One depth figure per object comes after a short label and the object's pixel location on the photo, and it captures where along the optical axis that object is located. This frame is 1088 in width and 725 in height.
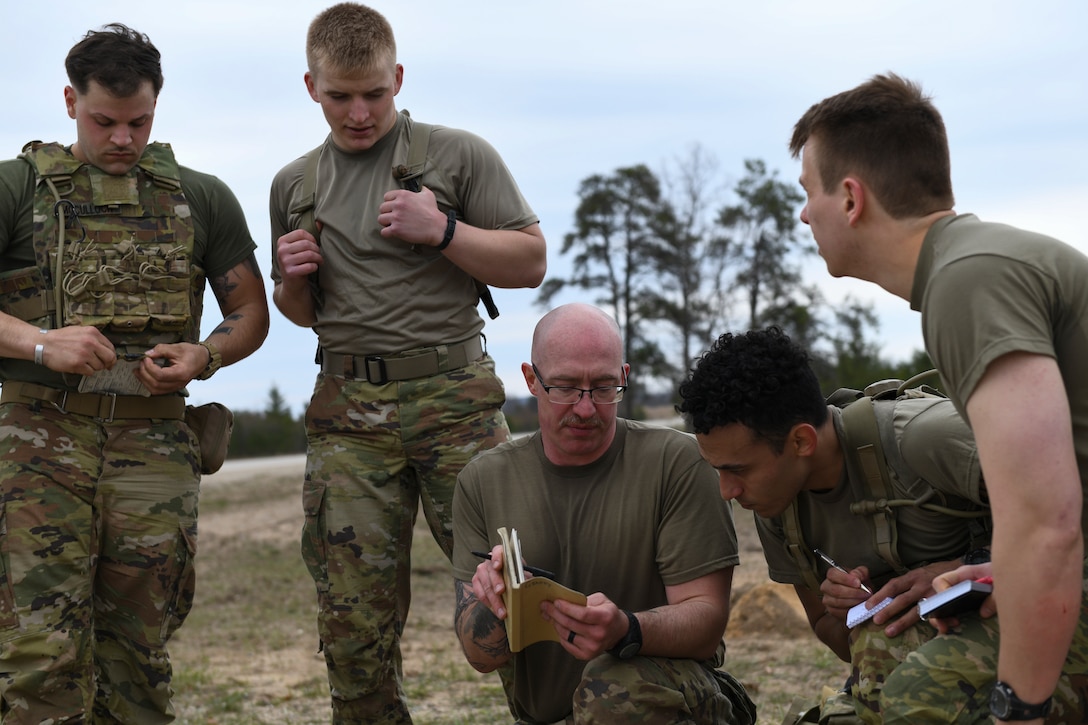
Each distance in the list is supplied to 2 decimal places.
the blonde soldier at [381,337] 4.79
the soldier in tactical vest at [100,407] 4.48
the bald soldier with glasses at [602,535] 3.90
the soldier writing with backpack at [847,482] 3.58
